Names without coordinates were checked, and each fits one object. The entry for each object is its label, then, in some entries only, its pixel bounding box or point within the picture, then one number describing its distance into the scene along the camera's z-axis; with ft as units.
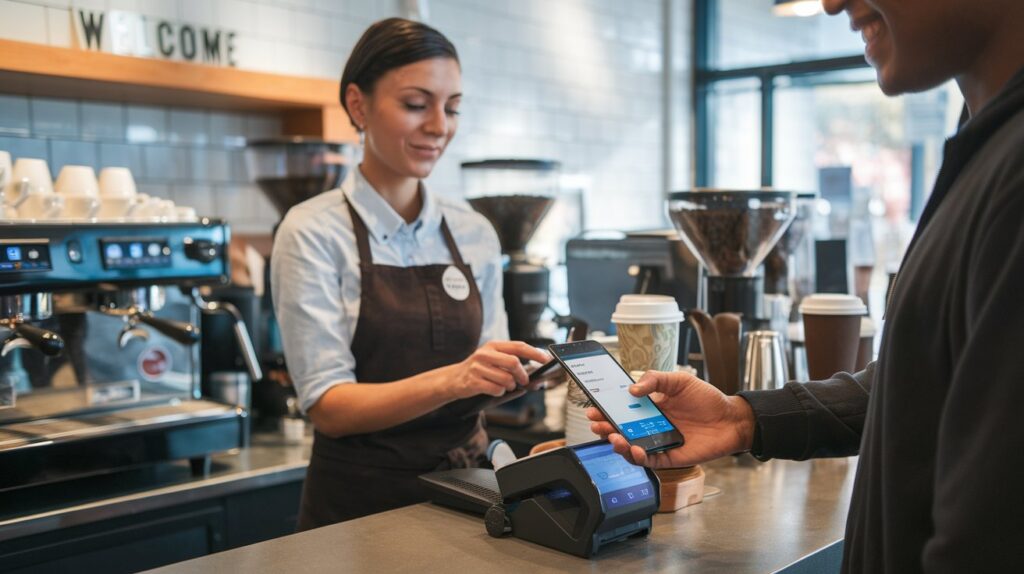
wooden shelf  8.30
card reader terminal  4.45
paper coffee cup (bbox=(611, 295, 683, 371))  5.52
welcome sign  9.70
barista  6.36
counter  4.37
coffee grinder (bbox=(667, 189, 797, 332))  7.31
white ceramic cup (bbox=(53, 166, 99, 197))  7.66
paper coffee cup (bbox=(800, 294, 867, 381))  6.66
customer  2.55
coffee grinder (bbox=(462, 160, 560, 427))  8.62
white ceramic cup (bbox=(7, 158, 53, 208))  7.09
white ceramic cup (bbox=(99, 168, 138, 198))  7.94
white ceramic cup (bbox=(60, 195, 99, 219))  7.39
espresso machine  6.78
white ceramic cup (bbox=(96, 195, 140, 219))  7.60
